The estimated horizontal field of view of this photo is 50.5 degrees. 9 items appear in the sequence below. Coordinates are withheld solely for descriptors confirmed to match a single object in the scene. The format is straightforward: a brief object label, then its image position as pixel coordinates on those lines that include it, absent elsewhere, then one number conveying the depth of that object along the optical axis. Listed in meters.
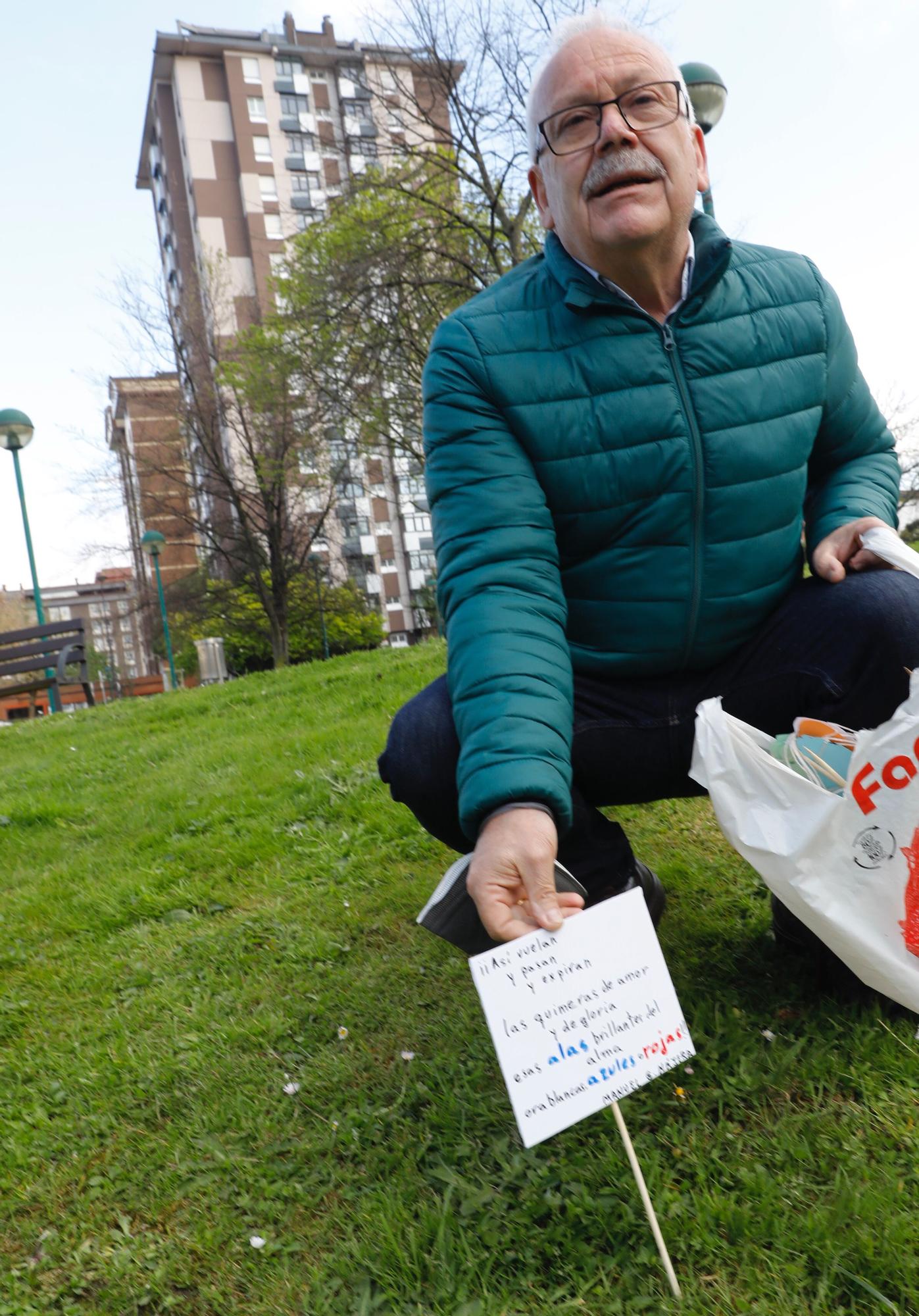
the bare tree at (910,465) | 20.39
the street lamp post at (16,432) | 12.98
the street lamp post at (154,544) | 20.20
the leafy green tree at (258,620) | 26.80
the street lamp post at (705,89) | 7.27
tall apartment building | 50.34
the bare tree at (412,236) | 15.03
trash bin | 20.14
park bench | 11.05
